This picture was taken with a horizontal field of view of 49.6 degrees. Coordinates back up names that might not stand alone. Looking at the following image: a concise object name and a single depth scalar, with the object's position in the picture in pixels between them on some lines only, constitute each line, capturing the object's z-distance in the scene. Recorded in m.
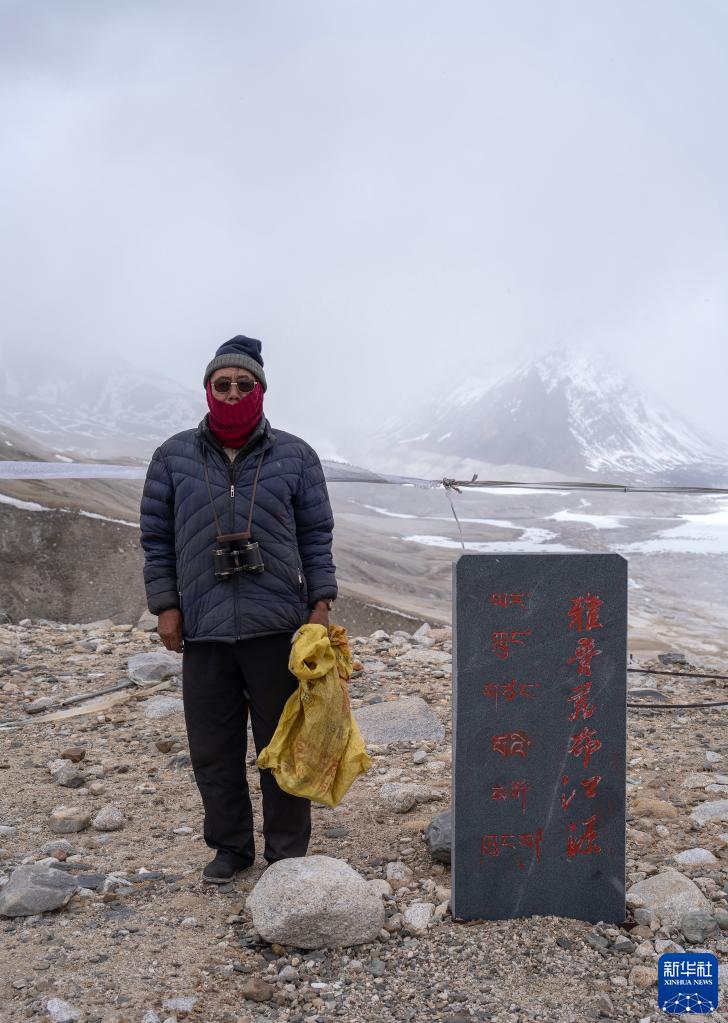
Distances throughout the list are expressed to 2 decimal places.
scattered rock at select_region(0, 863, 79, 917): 2.49
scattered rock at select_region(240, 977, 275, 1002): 2.11
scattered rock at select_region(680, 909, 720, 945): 2.40
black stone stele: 2.41
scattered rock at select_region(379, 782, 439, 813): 3.41
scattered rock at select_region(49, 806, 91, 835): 3.25
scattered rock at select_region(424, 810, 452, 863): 2.86
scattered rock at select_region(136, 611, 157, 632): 7.13
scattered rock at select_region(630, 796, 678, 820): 3.31
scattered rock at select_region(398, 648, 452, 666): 5.92
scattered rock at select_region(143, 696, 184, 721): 4.72
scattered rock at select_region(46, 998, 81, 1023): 1.97
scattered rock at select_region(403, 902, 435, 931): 2.45
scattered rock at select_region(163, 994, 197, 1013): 2.03
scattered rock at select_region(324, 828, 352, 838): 3.17
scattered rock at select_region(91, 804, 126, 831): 3.26
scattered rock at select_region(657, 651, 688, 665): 6.18
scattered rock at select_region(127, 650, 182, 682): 5.41
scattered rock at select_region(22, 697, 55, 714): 4.91
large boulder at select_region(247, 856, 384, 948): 2.31
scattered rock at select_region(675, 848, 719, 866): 2.89
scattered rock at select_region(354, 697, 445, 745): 4.35
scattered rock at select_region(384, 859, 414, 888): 2.77
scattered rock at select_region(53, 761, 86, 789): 3.76
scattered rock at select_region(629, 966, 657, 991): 2.19
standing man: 2.61
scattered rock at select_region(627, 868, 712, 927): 2.51
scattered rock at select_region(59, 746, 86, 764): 4.04
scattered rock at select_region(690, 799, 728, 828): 3.23
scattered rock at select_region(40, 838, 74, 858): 2.98
